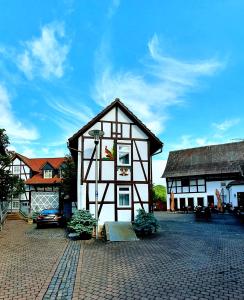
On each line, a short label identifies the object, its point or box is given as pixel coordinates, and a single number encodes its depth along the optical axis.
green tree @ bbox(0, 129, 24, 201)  14.89
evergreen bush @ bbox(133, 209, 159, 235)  11.23
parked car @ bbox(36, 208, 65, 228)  15.25
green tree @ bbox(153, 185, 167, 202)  56.55
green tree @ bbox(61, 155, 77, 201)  21.41
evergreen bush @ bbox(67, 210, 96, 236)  10.63
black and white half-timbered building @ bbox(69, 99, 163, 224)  12.91
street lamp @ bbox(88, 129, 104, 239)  11.06
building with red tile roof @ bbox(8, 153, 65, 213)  26.33
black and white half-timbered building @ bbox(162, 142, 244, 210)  28.32
